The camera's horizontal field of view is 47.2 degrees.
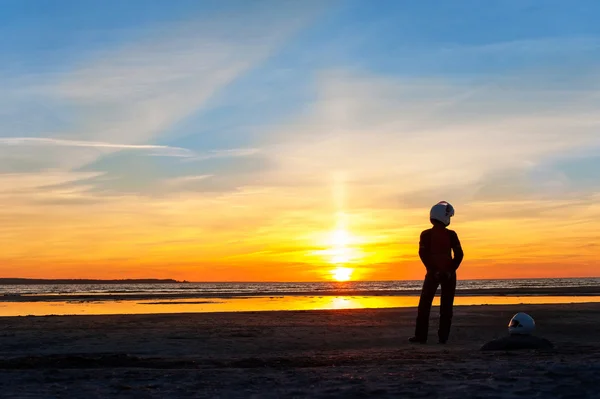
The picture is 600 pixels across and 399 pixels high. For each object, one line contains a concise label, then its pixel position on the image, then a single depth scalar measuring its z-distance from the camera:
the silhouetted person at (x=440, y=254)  14.03
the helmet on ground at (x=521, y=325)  11.82
